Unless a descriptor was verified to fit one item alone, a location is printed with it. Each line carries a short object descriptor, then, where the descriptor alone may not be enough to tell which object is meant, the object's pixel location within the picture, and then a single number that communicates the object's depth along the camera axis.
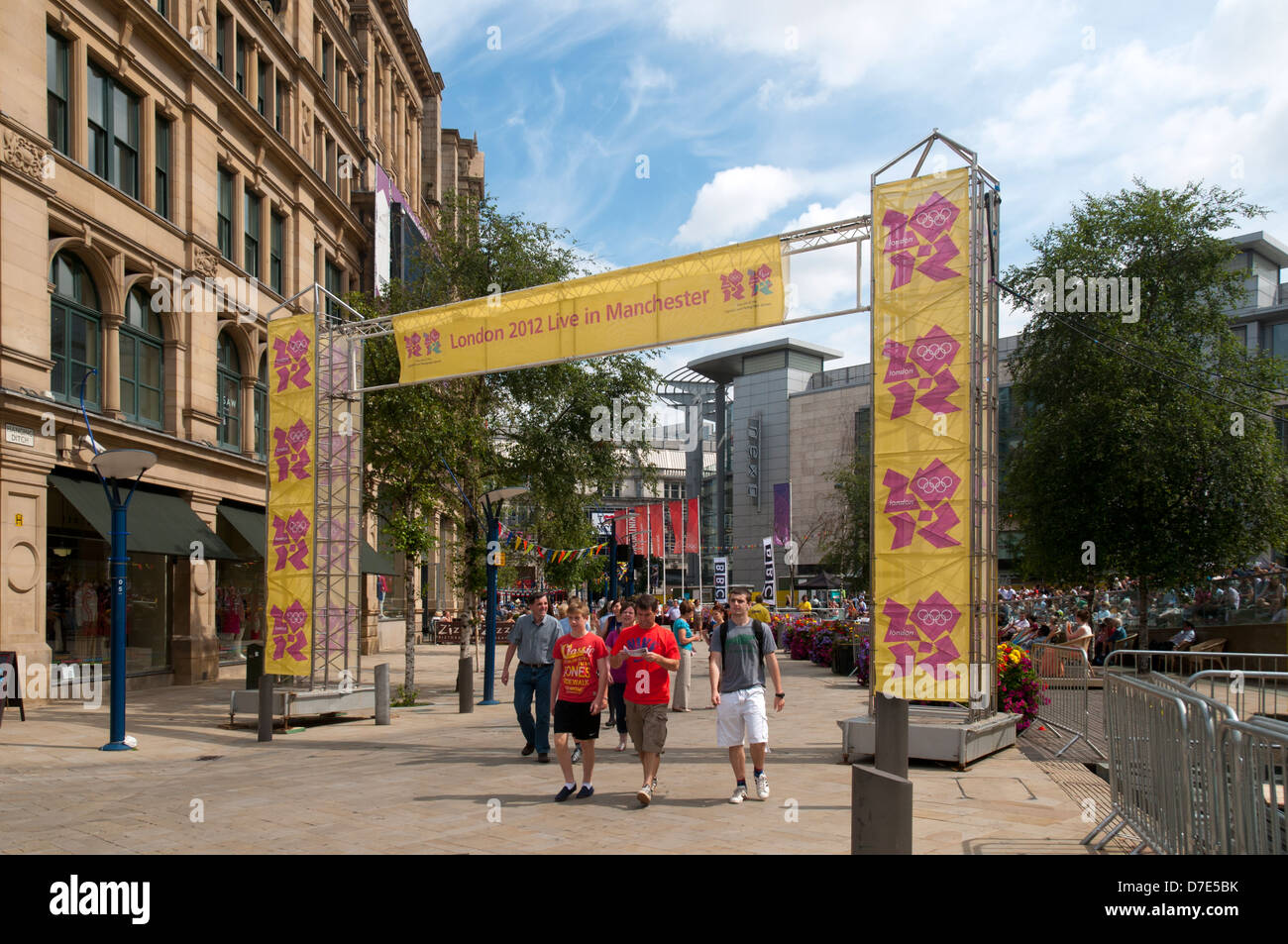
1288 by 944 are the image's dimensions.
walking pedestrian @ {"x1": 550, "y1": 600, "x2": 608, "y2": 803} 9.03
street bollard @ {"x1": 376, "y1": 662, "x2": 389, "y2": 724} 15.69
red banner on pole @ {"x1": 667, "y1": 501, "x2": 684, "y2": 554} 37.64
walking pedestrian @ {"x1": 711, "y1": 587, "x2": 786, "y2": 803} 8.88
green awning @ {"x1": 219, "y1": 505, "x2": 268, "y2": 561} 24.59
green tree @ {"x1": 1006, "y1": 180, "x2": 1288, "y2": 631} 25.69
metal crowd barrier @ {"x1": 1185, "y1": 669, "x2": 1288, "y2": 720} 7.84
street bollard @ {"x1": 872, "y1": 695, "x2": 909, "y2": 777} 6.27
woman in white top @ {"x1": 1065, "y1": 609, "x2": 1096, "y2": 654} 18.77
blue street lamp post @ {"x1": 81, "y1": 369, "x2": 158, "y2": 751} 13.12
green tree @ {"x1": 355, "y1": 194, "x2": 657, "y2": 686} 21.28
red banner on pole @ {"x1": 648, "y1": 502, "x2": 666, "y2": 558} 39.88
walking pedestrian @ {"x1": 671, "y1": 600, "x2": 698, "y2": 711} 16.97
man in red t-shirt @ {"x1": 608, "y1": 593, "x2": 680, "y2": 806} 8.97
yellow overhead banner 12.16
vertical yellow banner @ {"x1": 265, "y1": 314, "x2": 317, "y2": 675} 15.91
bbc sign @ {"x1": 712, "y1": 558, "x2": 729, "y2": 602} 36.12
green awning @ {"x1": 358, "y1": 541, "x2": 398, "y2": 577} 29.08
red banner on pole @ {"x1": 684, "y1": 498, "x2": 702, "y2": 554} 43.53
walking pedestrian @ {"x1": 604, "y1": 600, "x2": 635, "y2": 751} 12.14
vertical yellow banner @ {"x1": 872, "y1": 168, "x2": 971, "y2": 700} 10.80
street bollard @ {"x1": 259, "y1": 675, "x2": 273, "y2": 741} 14.28
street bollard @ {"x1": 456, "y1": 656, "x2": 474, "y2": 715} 17.39
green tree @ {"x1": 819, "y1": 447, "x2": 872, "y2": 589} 45.41
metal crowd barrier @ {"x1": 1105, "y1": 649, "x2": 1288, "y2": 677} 10.96
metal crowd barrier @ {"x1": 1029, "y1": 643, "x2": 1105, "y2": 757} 12.39
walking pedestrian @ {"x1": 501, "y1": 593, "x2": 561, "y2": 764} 11.46
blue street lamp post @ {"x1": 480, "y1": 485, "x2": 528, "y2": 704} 18.53
